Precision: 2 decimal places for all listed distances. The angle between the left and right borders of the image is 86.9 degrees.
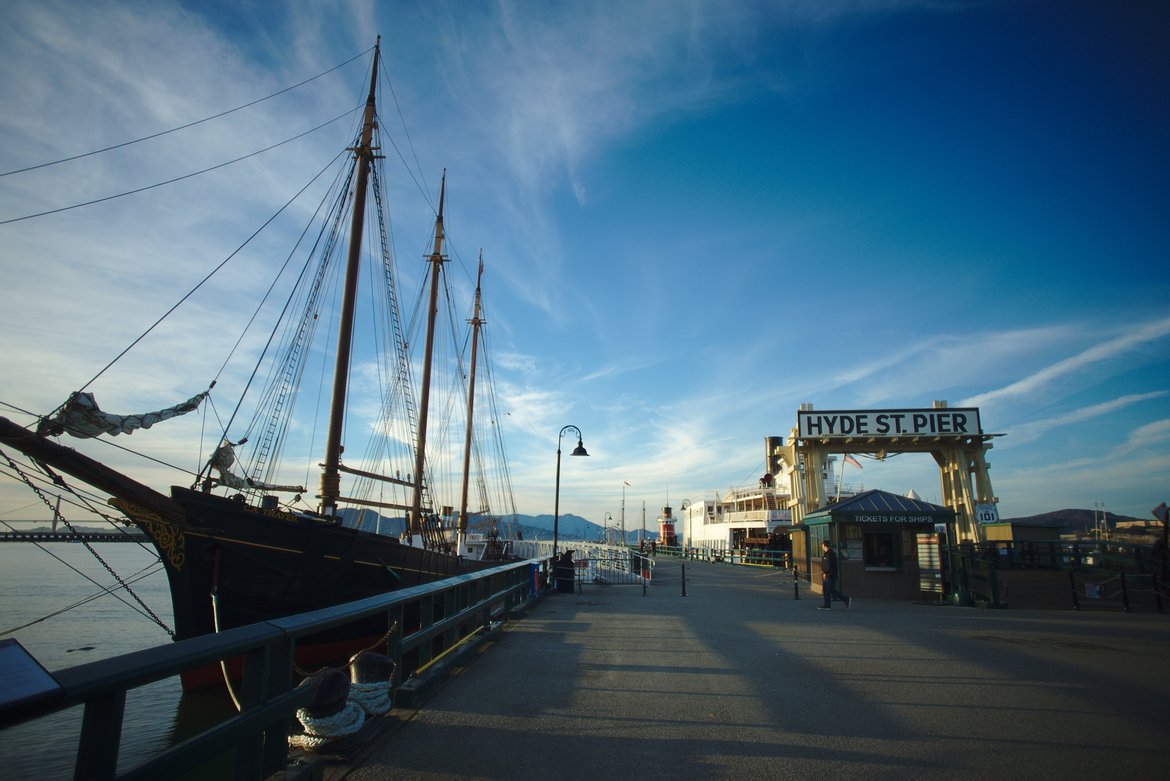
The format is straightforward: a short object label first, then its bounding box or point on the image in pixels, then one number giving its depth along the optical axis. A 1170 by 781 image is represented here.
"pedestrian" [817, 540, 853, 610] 15.80
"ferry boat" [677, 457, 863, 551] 47.66
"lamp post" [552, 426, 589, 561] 24.95
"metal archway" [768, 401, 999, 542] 26.47
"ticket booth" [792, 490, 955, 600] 18.02
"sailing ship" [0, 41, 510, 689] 11.02
